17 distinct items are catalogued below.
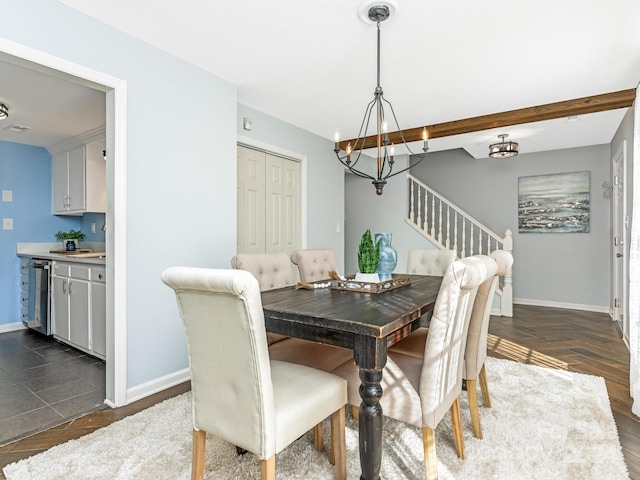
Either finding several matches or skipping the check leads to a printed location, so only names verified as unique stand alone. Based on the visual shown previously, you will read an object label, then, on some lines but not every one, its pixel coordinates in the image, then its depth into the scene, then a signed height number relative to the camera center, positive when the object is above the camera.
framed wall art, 5.32 +0.54
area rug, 1.62 -1.04
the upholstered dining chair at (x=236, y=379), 1.17 -0.49
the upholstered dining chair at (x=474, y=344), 1.89 -0.57
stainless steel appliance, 3.76 -0.65
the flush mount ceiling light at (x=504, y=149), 4.69 +1.16
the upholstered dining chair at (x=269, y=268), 2.25 -0.20
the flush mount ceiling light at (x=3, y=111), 3.24 +1.13
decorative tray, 2.03 -0.27
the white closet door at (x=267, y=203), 3.69 +0.38
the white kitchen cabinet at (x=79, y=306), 3.09 -0.63
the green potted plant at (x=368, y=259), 2.15 -0.13
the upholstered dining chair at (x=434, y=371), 1.43 -0.57
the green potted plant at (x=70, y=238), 4.38 -0.02
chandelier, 2.06 +0.88
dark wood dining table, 1.35 -0.35
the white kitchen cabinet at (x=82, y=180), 4.07 +0.65
